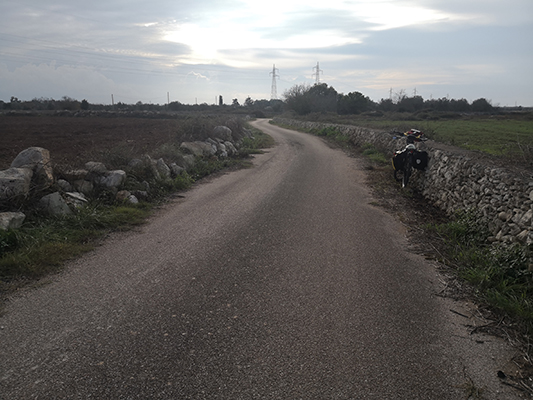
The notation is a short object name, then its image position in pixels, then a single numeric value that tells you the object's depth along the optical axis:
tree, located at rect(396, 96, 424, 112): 62.12
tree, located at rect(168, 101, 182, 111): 98.25
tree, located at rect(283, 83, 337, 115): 60.91
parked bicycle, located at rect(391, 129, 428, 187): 9.83
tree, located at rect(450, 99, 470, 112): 61.30
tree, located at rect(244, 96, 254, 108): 127.61
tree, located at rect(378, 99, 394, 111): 67.59
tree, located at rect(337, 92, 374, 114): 65.31
